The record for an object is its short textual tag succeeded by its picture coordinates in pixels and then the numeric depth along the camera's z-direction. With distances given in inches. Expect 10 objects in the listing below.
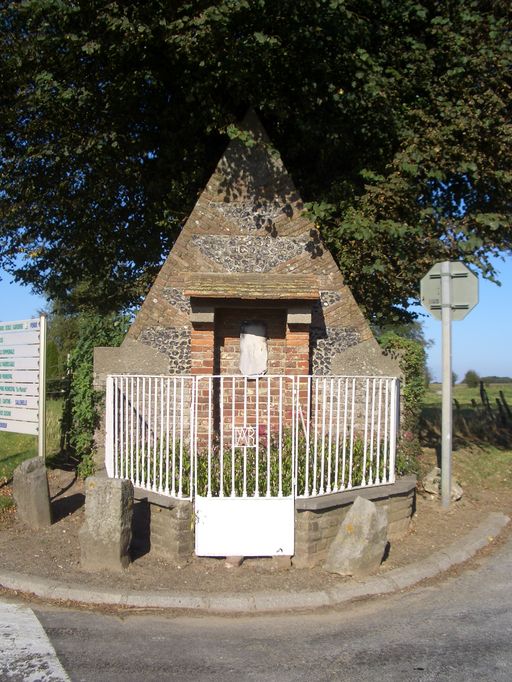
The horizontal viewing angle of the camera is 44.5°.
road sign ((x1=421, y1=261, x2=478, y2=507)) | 315.9
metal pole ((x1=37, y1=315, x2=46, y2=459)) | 311.3
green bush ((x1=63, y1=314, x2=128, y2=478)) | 343.6
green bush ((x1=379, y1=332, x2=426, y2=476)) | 343.9
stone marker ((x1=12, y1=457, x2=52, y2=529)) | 280.1
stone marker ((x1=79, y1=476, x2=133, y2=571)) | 223.9
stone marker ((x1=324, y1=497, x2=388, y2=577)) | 224.1
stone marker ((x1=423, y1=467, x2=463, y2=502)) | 336.2
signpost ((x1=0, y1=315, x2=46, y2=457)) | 313.6
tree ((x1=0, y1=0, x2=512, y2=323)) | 341.4
